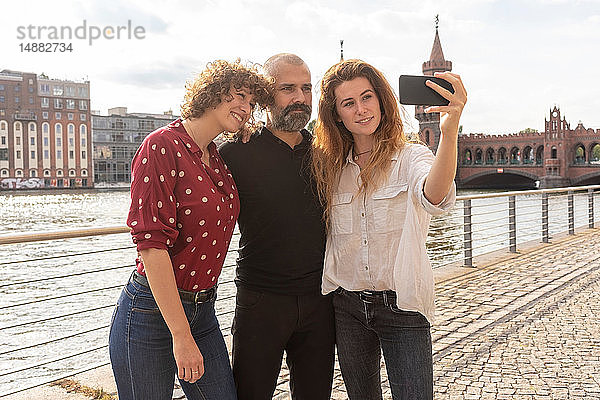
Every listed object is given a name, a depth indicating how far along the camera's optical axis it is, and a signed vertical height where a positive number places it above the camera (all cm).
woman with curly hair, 165 -18
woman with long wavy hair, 186 -16
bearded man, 220 -34
